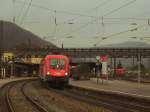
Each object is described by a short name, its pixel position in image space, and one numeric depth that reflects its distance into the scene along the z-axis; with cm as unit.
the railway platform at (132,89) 2482
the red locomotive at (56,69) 3619
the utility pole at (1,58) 8618
